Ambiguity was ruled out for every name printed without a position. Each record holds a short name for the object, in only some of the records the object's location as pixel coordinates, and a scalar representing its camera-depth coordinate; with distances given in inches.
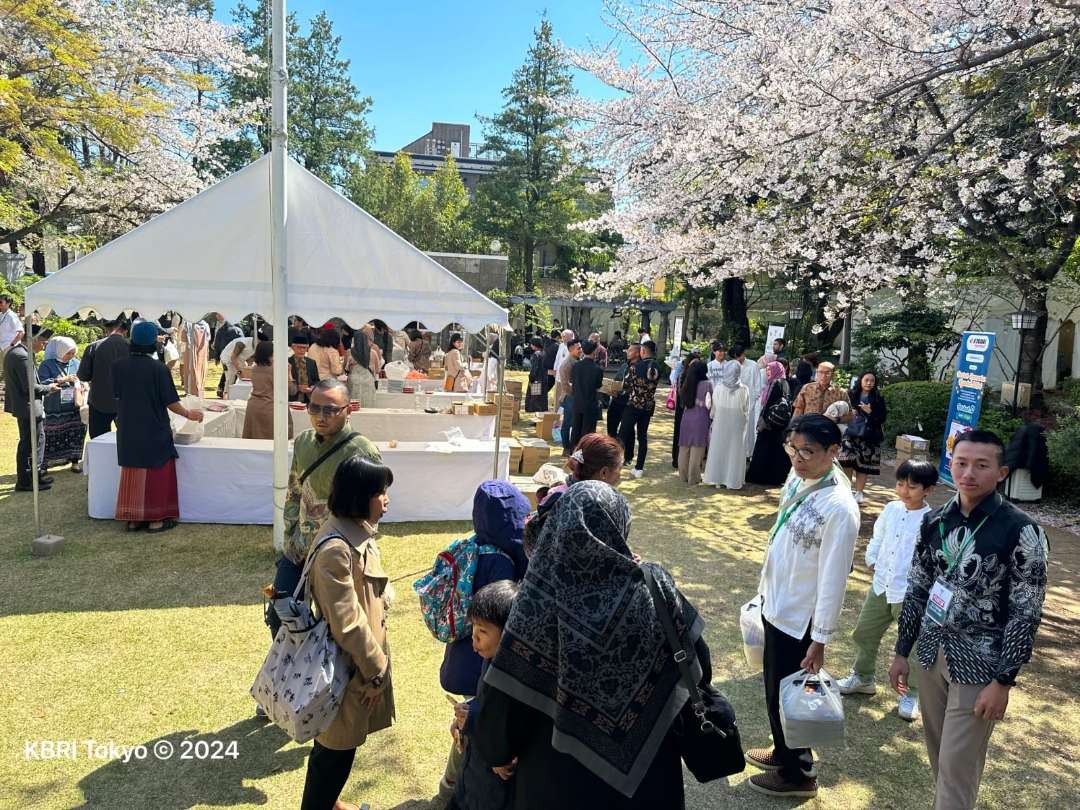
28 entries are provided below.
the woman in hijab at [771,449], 368.2
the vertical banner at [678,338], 632.4
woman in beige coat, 93.4
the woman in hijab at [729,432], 356.8
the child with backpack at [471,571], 97.3
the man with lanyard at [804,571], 111.3
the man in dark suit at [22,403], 270.8
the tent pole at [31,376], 215.5
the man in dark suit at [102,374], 279.3
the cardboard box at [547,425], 442.6
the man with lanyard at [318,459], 135.1
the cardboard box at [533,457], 340.5
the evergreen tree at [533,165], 1322.6
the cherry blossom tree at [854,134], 253.8
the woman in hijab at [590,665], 61.1
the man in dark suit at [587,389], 364.2
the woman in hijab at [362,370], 375.9
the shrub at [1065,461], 362.0
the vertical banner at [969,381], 347.3
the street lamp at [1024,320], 429.4
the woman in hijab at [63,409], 294.4
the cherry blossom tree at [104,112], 453.7
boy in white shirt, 155.3
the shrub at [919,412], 497.4
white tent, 221.5
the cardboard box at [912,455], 415.0
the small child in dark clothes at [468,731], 73.4
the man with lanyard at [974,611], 96.2
